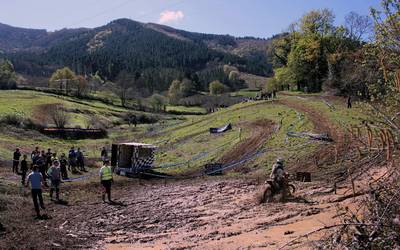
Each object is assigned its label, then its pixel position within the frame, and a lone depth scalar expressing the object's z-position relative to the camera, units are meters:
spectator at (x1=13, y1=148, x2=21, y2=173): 30.45
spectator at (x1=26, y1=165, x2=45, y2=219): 18.59
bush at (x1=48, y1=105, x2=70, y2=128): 62.67
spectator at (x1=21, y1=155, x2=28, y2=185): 25.82
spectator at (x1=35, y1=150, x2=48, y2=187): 25.97
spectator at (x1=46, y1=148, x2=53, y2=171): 29.61
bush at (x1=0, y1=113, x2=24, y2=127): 55.88
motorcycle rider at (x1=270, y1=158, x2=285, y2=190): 18.44
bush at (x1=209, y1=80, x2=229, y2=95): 165.50
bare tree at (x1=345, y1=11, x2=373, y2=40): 67.39
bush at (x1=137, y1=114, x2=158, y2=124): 86.78
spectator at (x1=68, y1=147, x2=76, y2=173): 33.41
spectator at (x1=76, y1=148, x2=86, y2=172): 34.09
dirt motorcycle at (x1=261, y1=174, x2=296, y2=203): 18.41
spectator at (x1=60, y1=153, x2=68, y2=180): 29.07
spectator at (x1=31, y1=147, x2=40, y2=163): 27.52
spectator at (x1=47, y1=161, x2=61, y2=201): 22.28
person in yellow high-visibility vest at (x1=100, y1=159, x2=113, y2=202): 21.53
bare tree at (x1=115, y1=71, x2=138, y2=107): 119.55
